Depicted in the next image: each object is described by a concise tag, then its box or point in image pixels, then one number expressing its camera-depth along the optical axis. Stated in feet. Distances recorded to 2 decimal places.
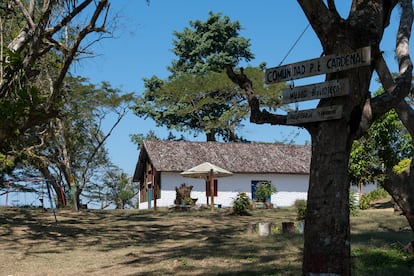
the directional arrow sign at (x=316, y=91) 19.44
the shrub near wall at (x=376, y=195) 96.52
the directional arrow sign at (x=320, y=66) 19.06
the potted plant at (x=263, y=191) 102.37
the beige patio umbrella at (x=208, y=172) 87.76
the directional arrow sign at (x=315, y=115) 19.20
